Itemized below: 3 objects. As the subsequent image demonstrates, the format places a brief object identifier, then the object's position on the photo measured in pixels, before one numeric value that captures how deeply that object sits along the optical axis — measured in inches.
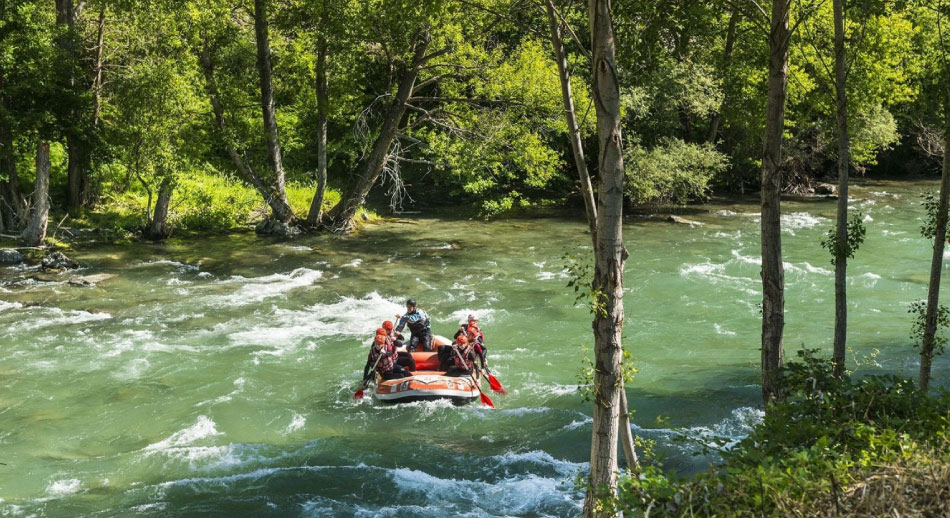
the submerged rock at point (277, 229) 1016.9
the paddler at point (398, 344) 511.8
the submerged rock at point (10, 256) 815.1
